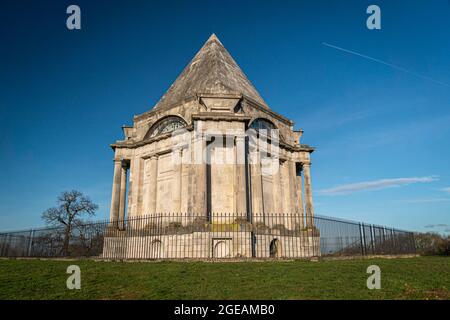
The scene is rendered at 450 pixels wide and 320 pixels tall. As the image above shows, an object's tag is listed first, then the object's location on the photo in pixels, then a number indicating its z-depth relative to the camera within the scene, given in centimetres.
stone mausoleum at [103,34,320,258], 1427
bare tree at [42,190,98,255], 3117
